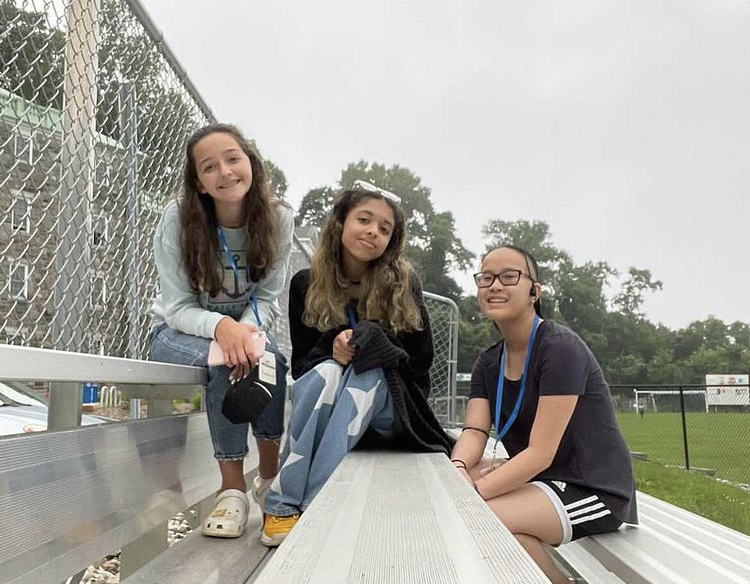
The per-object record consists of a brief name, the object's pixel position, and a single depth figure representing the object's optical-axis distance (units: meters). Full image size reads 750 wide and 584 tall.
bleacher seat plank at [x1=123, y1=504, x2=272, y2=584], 1.44
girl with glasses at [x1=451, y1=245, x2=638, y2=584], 1.78
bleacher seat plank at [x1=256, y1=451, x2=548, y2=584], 0.74
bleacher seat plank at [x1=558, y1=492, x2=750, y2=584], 1.39
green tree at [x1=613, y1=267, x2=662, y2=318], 62.94
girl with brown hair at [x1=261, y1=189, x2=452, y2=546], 1.87
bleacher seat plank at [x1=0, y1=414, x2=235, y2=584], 1.10
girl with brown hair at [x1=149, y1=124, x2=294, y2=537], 1.95
